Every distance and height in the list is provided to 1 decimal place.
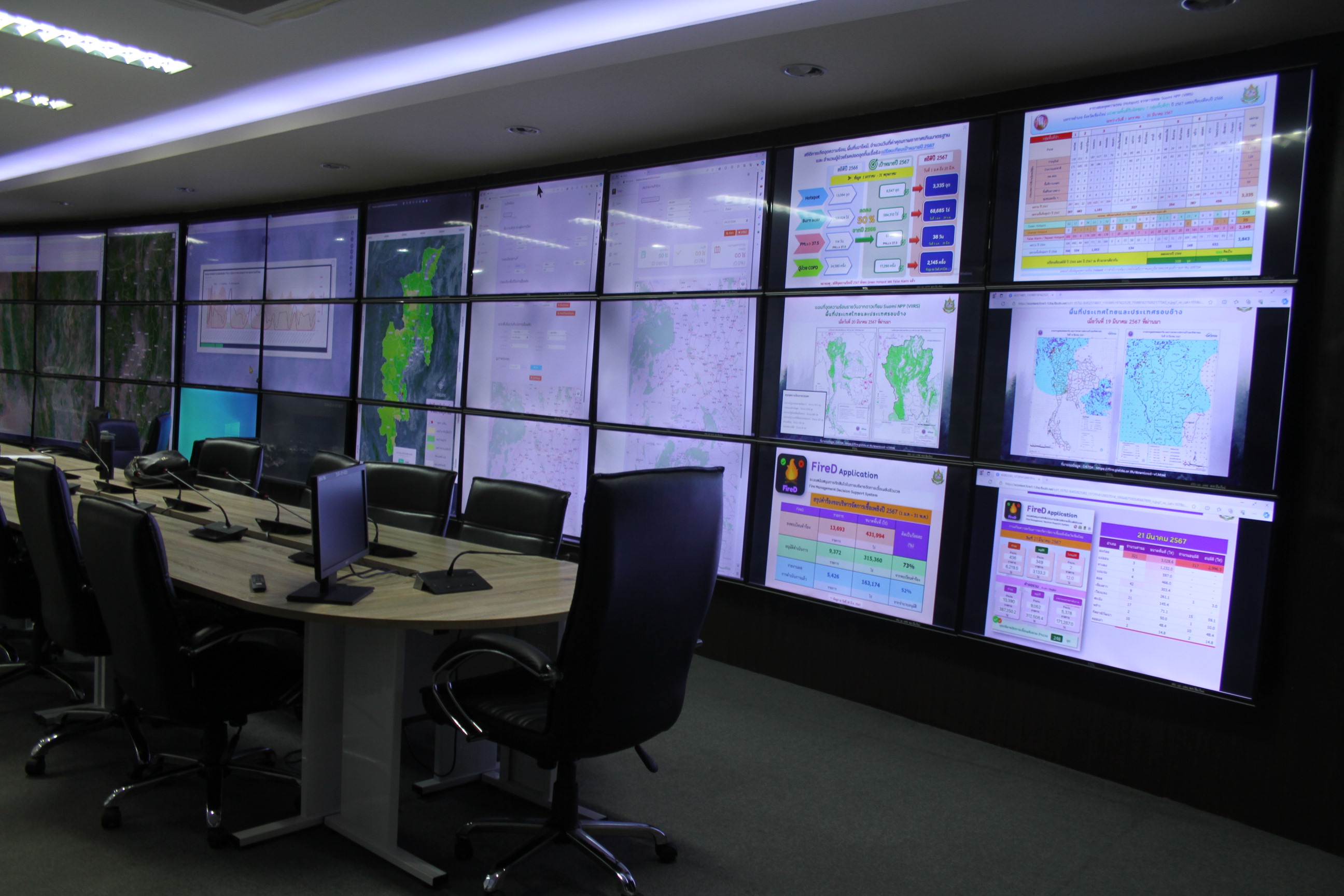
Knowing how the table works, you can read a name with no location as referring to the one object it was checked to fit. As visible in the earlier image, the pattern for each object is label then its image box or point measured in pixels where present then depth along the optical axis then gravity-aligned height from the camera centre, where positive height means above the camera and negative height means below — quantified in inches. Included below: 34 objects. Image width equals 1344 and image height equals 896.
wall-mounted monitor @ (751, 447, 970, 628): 151.1 -21.5
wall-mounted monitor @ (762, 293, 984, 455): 150.2 +7.7
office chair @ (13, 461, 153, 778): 112.0 -27.8
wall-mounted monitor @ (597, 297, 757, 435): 178.5 +7.6
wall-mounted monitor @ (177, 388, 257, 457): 293.3 -16.0
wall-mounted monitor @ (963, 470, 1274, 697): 123.3 -21.6
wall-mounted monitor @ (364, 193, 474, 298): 233.1 +36.9
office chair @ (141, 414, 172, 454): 283.9 -23.7
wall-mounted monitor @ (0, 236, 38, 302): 367.2 +36.1
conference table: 96.9 -32.2
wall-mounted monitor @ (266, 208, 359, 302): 264.2 +36.8
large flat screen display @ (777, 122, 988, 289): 150.8 +36.1
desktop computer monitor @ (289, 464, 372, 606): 96.1 -17.8
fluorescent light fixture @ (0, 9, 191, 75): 156.4 +58.1
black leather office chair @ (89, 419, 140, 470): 265.1 -23.7
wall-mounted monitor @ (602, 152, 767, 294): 176.6 +36.1
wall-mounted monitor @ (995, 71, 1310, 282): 120.8 +36.2
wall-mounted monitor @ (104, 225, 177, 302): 320.2 +36.5
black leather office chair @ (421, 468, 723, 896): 84.0 -25.6
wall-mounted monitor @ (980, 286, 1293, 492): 122.4 +7.4
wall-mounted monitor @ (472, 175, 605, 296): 204.2 +36.7
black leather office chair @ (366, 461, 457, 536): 156.2 -20.4
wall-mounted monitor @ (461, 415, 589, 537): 206.5 -15.8
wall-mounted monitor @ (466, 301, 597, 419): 205.9 +7.8
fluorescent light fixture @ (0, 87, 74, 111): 201.0 +59.3
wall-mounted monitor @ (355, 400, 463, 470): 235.9 -15.0
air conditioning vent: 137.9 +57.2
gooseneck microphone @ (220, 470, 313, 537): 138.6 -24.4
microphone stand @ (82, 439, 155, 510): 172.2 -24.7
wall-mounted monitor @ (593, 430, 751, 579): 177.8 -12.7
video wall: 125.0 +10.4
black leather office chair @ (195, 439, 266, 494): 193.5 -20.6
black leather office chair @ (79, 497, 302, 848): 94.9 -32.7
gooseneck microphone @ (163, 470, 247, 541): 132.0 -24.4
